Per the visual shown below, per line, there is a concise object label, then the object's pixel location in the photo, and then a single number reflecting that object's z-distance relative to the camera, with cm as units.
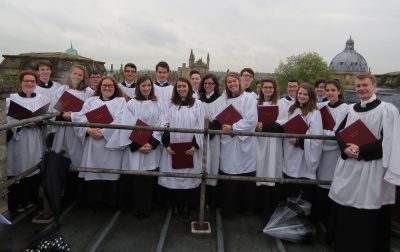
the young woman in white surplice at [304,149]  450
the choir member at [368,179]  337
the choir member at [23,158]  445
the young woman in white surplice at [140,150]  440
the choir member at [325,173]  449
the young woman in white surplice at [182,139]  448
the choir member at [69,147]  482
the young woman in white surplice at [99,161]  449
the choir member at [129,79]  604
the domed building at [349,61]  10288
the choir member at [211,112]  475
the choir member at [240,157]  458
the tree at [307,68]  6131
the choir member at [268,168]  468
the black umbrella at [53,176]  379
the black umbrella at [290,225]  375
